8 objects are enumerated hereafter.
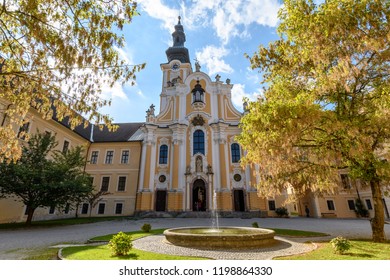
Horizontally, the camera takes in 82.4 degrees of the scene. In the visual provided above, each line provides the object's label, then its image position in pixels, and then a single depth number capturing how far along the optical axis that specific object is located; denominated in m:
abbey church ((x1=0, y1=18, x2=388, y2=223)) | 24.23
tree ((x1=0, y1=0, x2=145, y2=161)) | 4.55
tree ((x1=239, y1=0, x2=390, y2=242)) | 6.54
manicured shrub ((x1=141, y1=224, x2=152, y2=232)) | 12.02
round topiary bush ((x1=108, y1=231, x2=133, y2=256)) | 6.26
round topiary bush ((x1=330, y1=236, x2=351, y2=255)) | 6.38
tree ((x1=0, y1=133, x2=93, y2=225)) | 14.38
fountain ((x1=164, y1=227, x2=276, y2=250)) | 7.49
